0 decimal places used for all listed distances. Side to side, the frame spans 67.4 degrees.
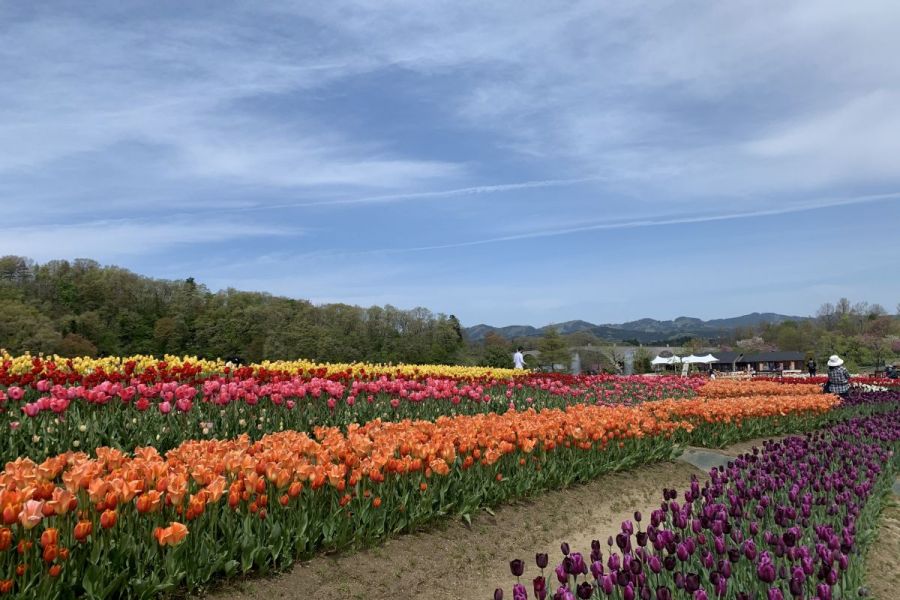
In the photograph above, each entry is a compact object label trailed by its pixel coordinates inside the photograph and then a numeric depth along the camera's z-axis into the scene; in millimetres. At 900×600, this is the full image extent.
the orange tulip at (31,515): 3361
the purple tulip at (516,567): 3369
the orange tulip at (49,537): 3311
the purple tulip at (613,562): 3526
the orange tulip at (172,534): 3586
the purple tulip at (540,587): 3148
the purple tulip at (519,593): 3016
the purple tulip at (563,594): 3098
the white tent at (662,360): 55094
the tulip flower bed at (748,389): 18500
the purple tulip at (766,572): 3336
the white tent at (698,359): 55544
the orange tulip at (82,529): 3474
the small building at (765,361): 96562
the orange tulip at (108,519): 3575
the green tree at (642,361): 72062
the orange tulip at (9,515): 3342
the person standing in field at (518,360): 24141
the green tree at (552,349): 84250
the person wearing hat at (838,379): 16656
